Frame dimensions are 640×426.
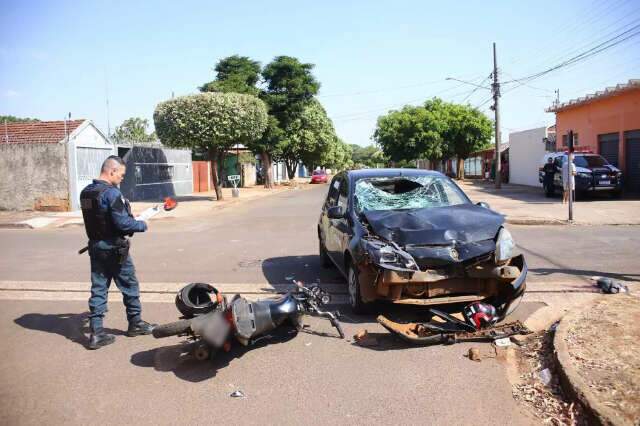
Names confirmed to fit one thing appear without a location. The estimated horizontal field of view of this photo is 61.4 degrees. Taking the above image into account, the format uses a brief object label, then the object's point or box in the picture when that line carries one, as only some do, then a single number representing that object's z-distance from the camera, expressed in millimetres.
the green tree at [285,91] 38434
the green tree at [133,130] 67356
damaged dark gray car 5188
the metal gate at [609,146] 23938
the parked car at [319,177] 56975
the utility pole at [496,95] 28558
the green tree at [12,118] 56156
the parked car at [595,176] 20062
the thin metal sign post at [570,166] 13297
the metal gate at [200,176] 35656
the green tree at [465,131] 46938
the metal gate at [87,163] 20641
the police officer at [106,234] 4996
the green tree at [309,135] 41875
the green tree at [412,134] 48344
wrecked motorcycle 4270
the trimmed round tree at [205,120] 23953
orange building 22378
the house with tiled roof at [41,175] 20312
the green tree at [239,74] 31516
